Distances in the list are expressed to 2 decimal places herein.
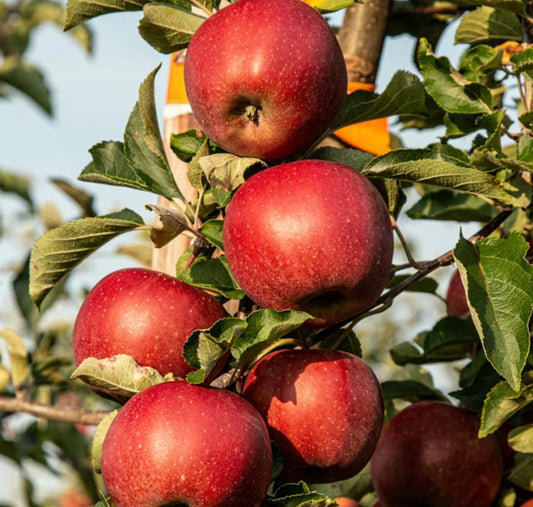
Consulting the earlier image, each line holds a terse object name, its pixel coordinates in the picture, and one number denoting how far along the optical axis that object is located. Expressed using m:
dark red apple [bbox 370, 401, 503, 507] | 1.13
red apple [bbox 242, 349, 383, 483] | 0.99
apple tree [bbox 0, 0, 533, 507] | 0.96
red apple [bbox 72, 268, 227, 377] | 1.00
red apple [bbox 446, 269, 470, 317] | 1.26
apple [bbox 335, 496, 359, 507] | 1.21
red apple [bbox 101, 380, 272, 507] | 0.94
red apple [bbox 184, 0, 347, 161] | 0.99
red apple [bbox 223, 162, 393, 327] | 0.96
